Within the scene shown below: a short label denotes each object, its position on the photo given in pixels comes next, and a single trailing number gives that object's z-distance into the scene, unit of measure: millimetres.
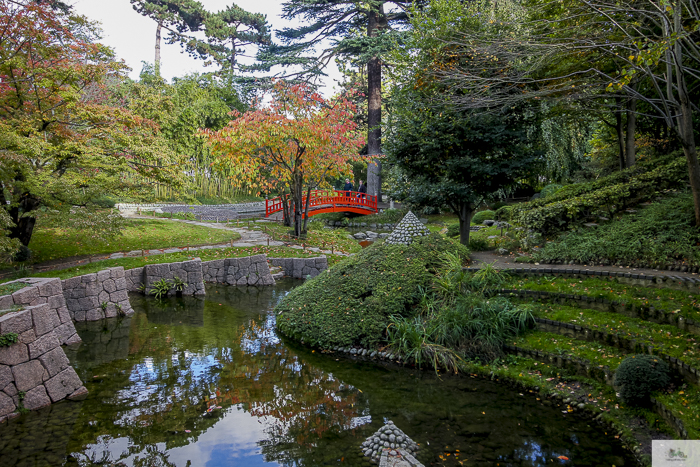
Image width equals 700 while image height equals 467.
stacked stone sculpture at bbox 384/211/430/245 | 9023
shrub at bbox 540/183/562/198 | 16359
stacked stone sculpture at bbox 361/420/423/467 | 4234
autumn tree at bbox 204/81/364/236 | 13555
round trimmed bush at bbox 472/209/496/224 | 18219
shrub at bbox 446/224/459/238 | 13625
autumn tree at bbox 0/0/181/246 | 9023
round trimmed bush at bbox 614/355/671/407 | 4844
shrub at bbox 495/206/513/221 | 11837
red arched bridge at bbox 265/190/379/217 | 21641
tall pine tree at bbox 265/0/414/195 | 21578
